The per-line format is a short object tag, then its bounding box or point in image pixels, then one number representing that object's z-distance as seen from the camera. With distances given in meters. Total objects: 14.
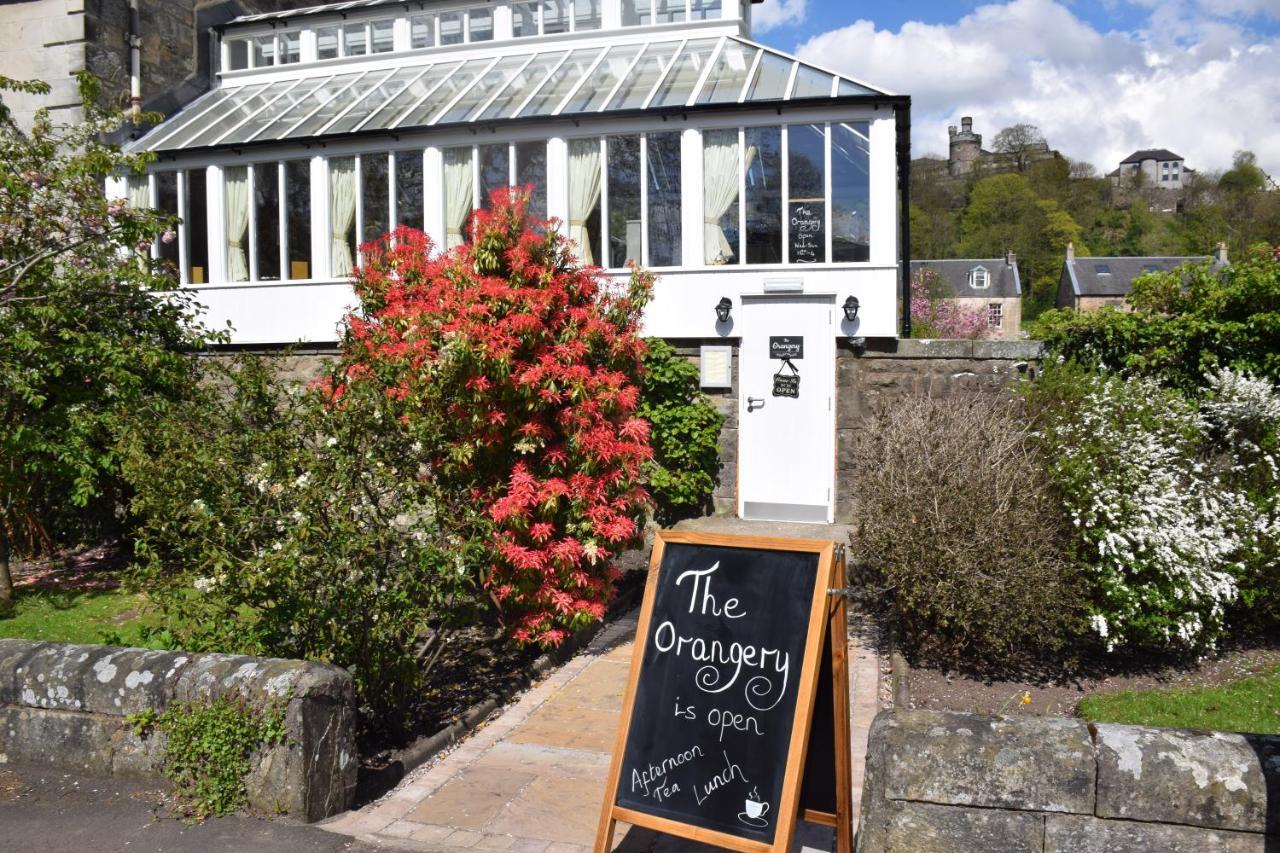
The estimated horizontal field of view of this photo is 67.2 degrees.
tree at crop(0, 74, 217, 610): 9.06
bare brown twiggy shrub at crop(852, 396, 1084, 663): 6.44
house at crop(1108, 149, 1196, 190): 118.31
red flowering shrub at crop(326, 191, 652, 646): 6.54
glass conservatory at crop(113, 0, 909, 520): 11.44
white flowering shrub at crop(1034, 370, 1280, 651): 6.51
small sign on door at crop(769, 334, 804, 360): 11.43
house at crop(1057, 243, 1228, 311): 55.22
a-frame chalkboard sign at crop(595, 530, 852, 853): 3.86
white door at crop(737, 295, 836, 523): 11.36
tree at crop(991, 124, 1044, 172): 95.19
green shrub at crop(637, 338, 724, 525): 11.34
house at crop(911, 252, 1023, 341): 55.93
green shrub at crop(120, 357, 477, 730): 5.13
